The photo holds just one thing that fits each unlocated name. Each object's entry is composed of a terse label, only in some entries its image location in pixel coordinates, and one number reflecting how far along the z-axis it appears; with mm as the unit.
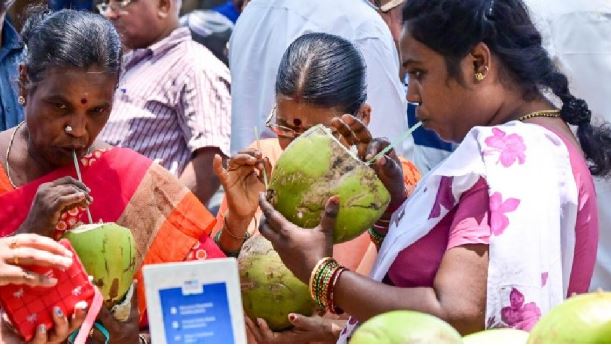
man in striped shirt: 9215
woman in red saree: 6258
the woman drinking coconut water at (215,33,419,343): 6774
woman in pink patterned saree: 4935
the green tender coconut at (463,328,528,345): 3830
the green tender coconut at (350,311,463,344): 3562
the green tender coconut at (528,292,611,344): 3510
